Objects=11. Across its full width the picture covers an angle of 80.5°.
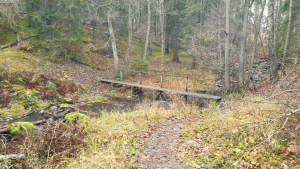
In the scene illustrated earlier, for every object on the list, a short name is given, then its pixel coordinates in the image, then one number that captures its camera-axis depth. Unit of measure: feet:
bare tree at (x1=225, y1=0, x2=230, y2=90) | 37.67
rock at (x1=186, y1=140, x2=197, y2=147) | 14.02
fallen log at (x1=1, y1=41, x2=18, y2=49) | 42.54
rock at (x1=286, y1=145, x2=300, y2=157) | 9.39
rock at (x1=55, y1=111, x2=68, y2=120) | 24.86
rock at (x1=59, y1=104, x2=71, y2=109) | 29.44
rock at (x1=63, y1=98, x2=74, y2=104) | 31.76
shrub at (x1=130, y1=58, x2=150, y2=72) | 49.47
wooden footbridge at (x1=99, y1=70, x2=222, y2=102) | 29.89
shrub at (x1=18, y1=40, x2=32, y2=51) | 43.68
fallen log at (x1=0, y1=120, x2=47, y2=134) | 17.25
